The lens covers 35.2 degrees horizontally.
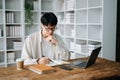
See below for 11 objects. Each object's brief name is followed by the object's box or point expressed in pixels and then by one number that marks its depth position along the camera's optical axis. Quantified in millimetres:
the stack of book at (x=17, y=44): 4754
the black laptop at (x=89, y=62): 2313
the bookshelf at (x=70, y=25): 3732
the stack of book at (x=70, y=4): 4532
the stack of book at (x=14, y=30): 4688
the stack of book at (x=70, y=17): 4645
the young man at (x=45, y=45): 2568
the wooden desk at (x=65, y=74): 1865
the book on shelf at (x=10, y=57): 4711
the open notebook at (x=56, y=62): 2352
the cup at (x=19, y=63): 2118
